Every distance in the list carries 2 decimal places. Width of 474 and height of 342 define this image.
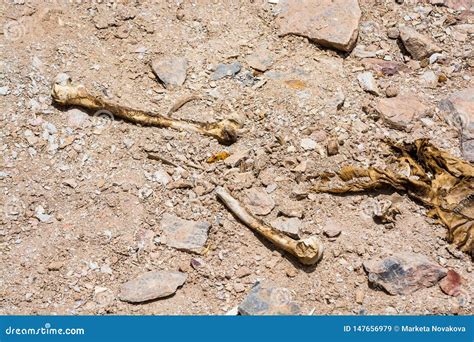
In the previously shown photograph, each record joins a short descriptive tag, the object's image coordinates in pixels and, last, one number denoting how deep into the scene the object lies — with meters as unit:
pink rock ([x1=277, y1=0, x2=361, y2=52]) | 5.34
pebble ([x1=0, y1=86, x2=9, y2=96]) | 4.89
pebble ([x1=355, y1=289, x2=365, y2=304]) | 4.09
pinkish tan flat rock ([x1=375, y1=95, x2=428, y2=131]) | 4.90
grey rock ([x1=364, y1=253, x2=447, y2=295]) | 4.12
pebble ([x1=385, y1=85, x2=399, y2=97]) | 5.09
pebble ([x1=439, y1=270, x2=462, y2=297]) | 4.12
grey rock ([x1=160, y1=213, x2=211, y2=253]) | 4.28
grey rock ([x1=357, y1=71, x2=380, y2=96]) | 5.09
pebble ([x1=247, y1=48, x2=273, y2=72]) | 5.21
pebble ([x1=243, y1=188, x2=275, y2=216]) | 4.44
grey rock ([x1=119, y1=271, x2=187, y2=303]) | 4.07
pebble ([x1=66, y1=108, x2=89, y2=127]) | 4.82
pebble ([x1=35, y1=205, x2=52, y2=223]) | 4.40
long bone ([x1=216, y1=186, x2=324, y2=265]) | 4.11
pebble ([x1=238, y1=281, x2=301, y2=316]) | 4.00
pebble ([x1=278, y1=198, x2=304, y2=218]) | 4.39
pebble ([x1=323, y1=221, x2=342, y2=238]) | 4.31
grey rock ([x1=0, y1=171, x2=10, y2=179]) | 4.57
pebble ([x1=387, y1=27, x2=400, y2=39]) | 5.52
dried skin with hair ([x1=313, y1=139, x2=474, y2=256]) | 4.35
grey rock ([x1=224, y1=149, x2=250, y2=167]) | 4.62
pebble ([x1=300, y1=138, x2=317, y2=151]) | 4.70
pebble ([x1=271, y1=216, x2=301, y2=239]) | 4.29
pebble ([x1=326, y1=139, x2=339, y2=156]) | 4.66
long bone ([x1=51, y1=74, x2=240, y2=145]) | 4.75
